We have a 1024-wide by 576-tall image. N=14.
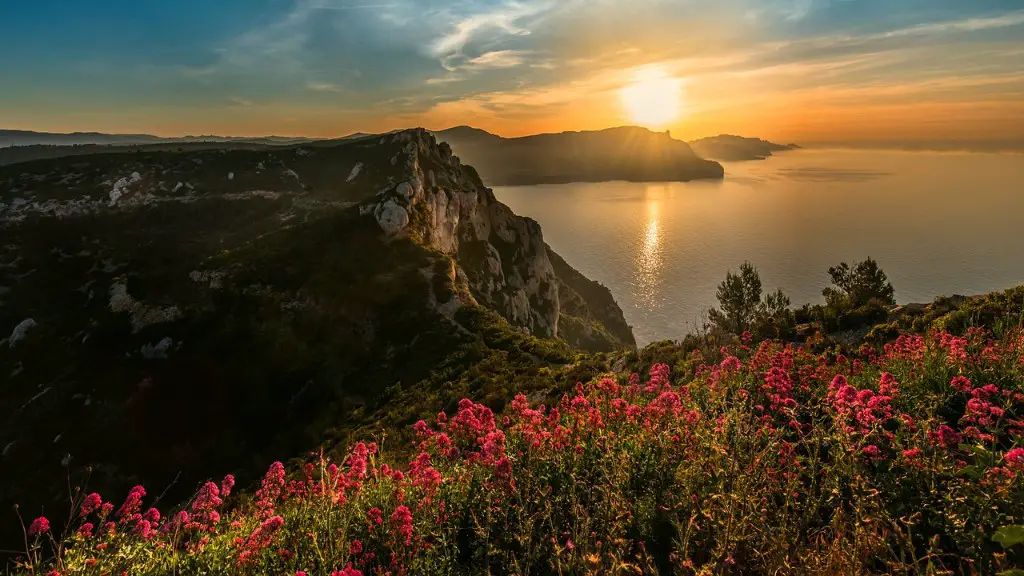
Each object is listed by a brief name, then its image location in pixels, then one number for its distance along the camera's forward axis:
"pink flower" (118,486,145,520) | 6.62
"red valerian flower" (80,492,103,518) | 6.14
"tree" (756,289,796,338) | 21.14
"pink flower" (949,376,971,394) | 6.62
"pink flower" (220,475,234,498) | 7.59
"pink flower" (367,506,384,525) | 5.87
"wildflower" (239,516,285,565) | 5.70
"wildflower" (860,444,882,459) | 4.83
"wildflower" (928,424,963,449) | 5.11
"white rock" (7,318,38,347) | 42.31
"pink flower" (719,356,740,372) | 8.06
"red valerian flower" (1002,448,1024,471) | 3.97
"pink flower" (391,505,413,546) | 5.32
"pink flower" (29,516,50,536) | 5.88
